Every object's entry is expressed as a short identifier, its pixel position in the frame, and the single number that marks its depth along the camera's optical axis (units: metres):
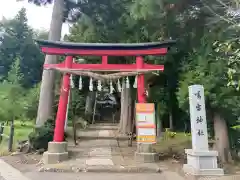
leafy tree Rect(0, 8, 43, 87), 21.70
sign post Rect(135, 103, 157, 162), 5.74
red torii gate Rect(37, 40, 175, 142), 6.14
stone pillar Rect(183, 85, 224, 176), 4.68
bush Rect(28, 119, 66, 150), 6.91
